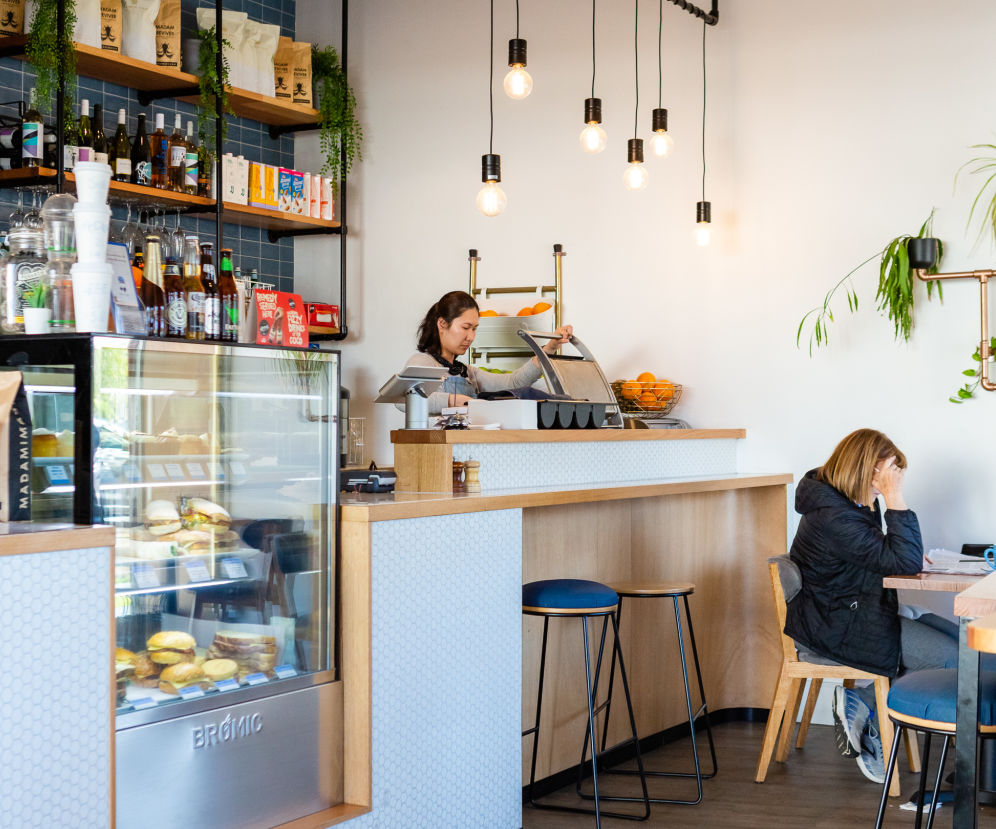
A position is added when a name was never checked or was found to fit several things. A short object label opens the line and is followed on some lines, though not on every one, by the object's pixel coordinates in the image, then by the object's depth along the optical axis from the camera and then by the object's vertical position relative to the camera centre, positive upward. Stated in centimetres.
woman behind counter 471 +20
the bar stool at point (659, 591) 384 -64
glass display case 240 -34
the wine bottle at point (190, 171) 522 +98
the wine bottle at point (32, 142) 469 +99
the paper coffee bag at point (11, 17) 475 +150
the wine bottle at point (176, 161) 520 +101
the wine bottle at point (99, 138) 486 +106
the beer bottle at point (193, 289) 280 +25
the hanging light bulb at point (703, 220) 505 +75
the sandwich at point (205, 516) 257 -27
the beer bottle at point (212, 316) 281 +18
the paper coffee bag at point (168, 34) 524 +159
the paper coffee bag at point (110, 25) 499 +154
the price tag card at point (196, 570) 257 -38
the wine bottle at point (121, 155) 498 +100
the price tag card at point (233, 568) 266 -39
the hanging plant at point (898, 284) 472 +45
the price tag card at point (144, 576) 244 -38
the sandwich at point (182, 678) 253 -61
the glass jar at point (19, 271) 251 +26
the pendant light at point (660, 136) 455 +100
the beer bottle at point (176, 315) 278 +18
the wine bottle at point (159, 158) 516 +102
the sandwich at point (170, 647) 252 -54
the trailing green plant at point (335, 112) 596 +141
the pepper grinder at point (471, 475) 354 -24
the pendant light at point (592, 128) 436 +98
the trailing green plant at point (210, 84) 536 +139
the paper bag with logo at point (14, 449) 230 -11
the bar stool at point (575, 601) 347 -61
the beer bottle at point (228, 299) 306 +25
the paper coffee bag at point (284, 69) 588 +160
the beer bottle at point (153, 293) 274 +23
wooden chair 389 -101
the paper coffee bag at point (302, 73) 588 +159
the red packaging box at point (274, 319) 323 +21
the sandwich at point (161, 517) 248 -26
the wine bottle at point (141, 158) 511 +102
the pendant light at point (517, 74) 405 +110
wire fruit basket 502 -2
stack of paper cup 242 +28
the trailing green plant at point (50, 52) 459 +132
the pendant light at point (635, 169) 460 +88
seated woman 383 -58
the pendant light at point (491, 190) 438 +76
